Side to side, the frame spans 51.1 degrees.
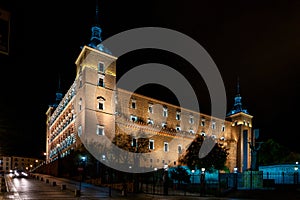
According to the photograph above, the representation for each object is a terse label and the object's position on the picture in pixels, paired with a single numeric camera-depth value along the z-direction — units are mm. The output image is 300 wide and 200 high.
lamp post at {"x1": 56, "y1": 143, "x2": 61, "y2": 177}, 50906
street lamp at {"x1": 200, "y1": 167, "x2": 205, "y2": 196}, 26991
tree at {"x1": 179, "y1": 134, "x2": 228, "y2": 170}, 51781
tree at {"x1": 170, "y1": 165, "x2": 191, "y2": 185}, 35694
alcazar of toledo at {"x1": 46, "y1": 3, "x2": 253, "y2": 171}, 55250
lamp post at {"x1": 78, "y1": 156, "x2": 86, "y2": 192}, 42506
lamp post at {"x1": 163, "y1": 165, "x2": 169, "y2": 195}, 27156
